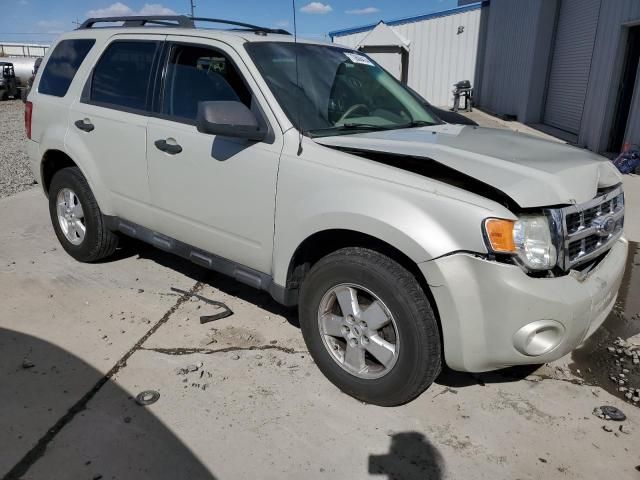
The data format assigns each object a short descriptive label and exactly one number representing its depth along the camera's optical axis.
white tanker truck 26.58
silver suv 2.44
